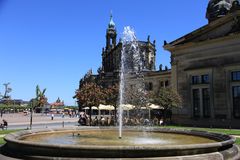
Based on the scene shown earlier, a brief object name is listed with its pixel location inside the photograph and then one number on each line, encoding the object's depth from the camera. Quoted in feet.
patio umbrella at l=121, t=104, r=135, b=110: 91.86
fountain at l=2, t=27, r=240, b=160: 22.16
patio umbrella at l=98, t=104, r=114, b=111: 103.87
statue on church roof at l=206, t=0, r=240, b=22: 110.42
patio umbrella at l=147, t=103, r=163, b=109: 98.71
